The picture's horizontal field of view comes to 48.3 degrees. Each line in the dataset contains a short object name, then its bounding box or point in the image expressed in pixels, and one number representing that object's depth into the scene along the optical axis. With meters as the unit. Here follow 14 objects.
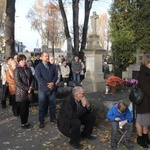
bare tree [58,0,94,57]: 12.27
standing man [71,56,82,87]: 9.23
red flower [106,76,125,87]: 5.81
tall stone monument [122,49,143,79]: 8.66
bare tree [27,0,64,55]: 32.49
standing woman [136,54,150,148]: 3.11
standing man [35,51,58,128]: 4.08
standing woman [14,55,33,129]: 4.05
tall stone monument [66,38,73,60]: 13.54
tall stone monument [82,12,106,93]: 7.23
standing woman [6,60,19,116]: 5.06
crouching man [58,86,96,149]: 3.23
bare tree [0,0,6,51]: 30.19
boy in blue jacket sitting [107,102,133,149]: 3.22
